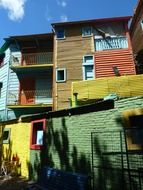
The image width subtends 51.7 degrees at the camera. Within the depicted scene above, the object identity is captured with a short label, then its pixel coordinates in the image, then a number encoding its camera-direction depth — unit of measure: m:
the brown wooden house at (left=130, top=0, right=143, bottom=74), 12.40
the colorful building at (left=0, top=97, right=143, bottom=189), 4.41
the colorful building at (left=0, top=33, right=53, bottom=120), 12.22
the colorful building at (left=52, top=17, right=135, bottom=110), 11.33
